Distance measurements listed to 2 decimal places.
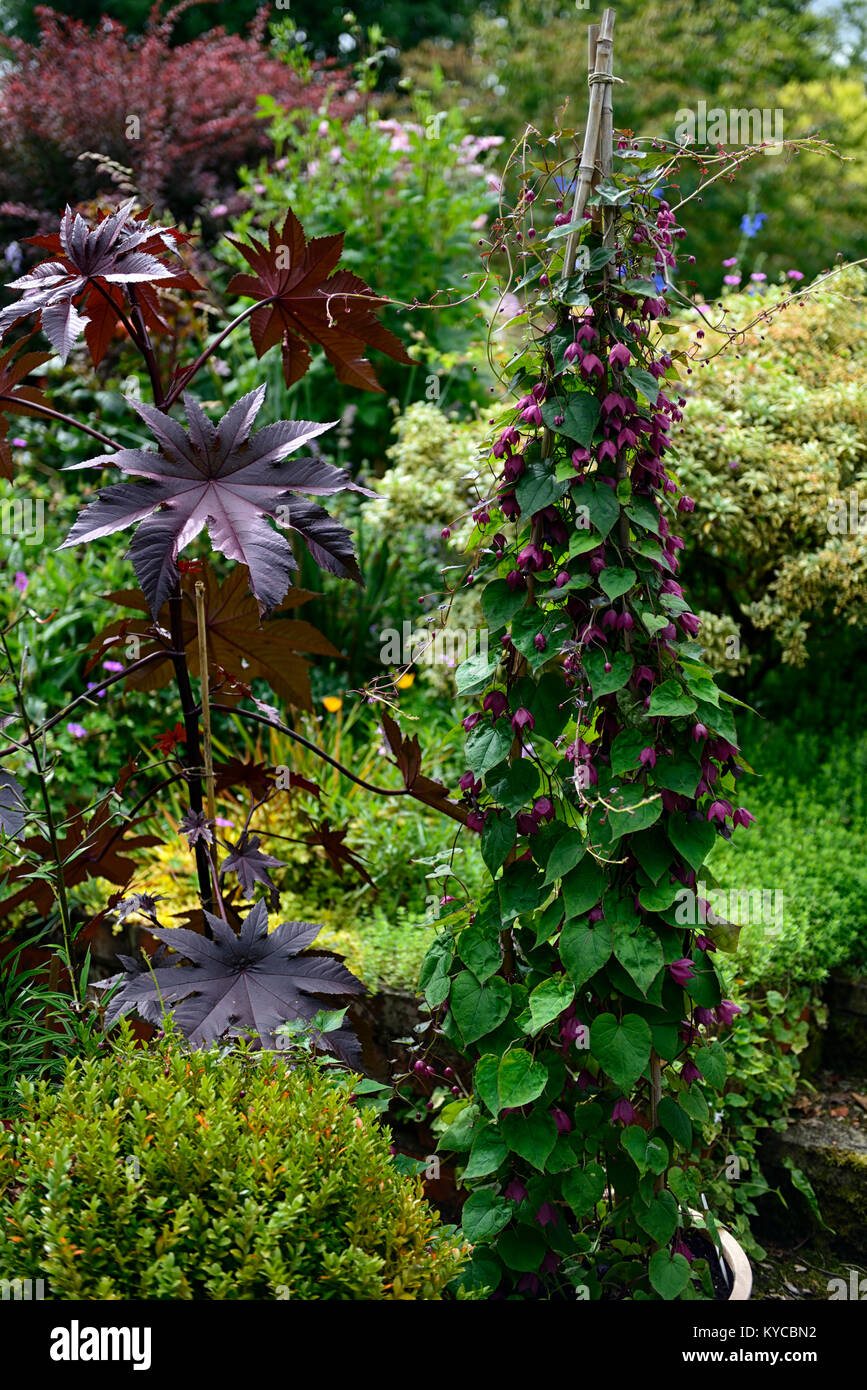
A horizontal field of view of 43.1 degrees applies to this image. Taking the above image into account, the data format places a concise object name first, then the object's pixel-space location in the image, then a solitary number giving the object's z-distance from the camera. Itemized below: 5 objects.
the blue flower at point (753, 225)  5.18
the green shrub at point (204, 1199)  1.42
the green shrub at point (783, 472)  4.00
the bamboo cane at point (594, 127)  1.82
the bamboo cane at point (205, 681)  2.15
